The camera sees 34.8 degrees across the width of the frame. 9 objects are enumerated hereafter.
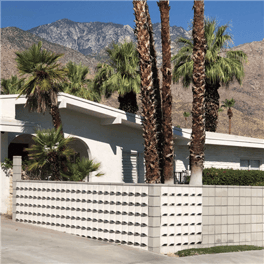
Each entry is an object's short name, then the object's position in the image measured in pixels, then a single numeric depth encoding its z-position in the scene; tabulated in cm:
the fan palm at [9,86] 3136
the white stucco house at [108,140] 1597
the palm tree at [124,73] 2417
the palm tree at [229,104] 5578
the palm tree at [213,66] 2384
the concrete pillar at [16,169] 1474
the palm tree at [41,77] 1509
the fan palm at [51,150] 1451
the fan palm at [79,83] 2883
